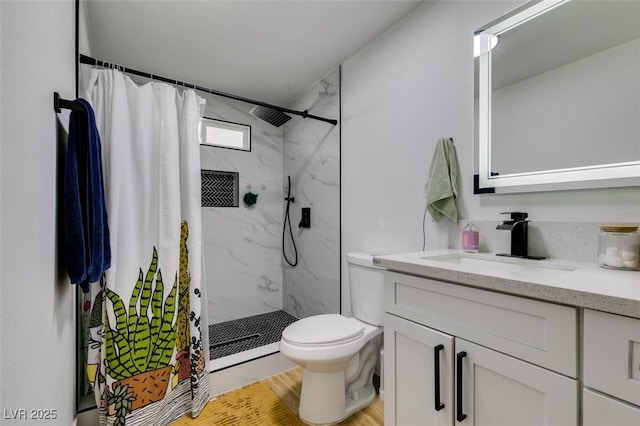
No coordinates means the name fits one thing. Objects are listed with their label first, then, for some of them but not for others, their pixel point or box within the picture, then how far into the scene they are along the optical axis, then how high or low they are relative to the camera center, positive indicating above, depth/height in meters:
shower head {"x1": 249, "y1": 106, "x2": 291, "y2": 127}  2.38 +0.84
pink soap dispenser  1.33 -0.13
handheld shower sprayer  2.91 -0.18
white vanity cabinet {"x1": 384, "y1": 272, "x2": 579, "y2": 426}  0.71 -0.44
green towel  1.45 +0.15
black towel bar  0.92 +0.36
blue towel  0.93 +0.04
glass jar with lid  0.90 -0.11
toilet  1.41 -0.71
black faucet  1.16 -0.09
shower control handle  2.69 -0.06
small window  2.71 +0.79
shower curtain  1.40 -0.27
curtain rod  1.40 +0.76
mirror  1.00 +0.48
